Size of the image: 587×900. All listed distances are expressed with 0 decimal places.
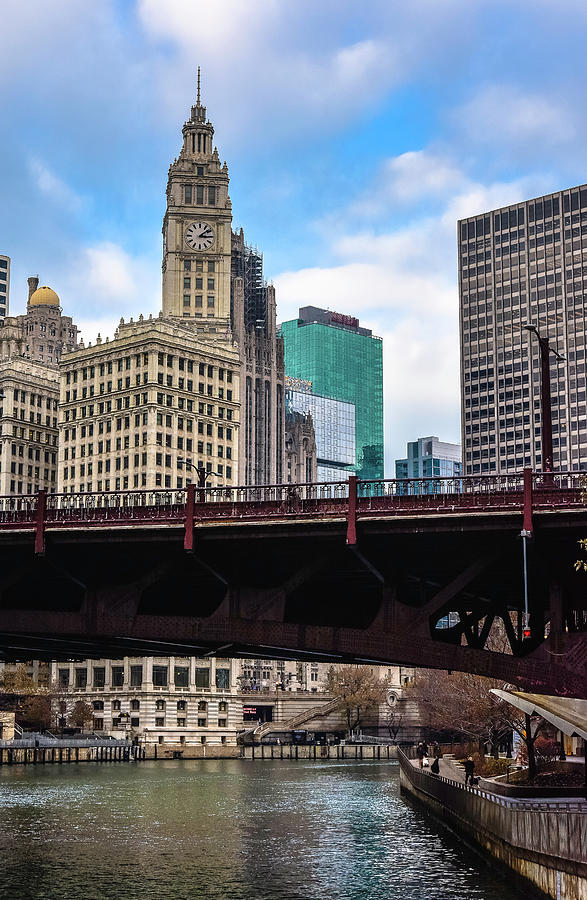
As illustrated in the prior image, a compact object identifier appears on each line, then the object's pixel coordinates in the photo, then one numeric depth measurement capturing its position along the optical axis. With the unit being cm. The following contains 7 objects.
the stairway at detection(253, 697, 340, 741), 18688
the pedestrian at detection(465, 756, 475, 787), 6764
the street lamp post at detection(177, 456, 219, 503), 6688
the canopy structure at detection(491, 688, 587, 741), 4297
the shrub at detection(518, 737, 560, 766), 7312
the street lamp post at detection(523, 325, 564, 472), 5131
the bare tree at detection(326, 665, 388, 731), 19712
